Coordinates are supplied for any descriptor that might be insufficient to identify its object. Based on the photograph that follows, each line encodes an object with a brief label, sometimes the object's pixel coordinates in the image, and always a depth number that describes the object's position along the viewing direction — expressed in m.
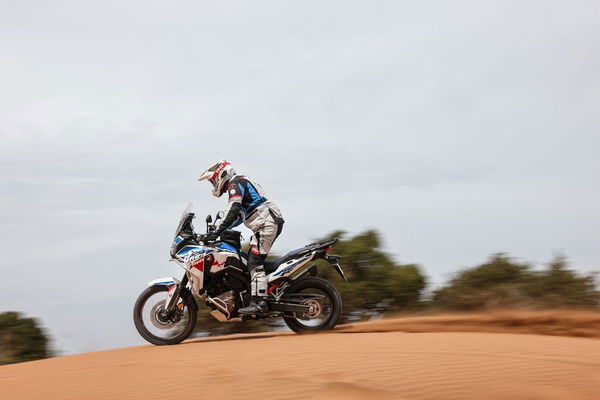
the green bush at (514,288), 11.25
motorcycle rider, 9.17
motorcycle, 9.22
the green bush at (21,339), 13.15
